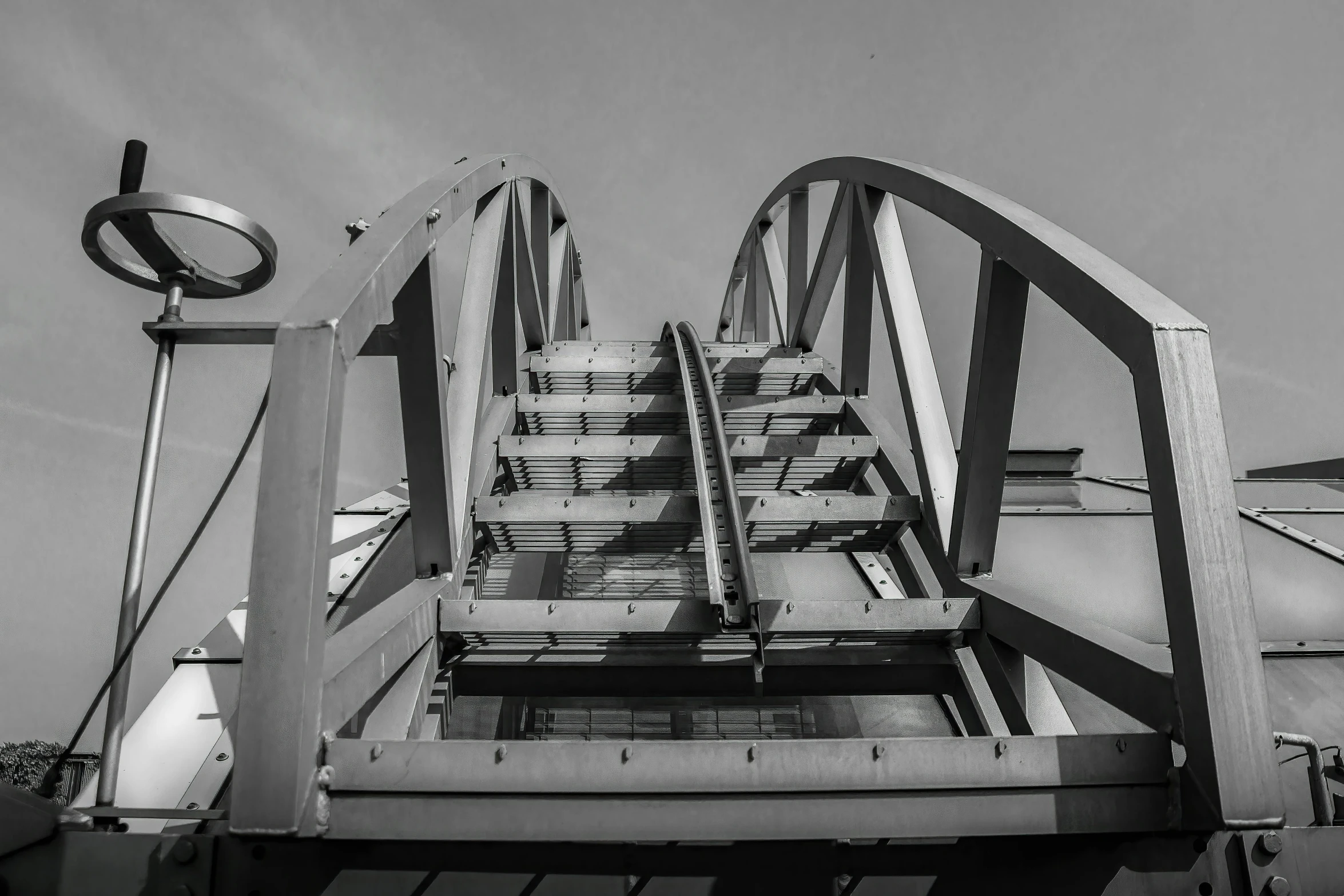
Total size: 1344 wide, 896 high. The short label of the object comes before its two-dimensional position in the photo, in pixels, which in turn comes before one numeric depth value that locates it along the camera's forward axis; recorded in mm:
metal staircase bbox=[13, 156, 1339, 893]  1842
